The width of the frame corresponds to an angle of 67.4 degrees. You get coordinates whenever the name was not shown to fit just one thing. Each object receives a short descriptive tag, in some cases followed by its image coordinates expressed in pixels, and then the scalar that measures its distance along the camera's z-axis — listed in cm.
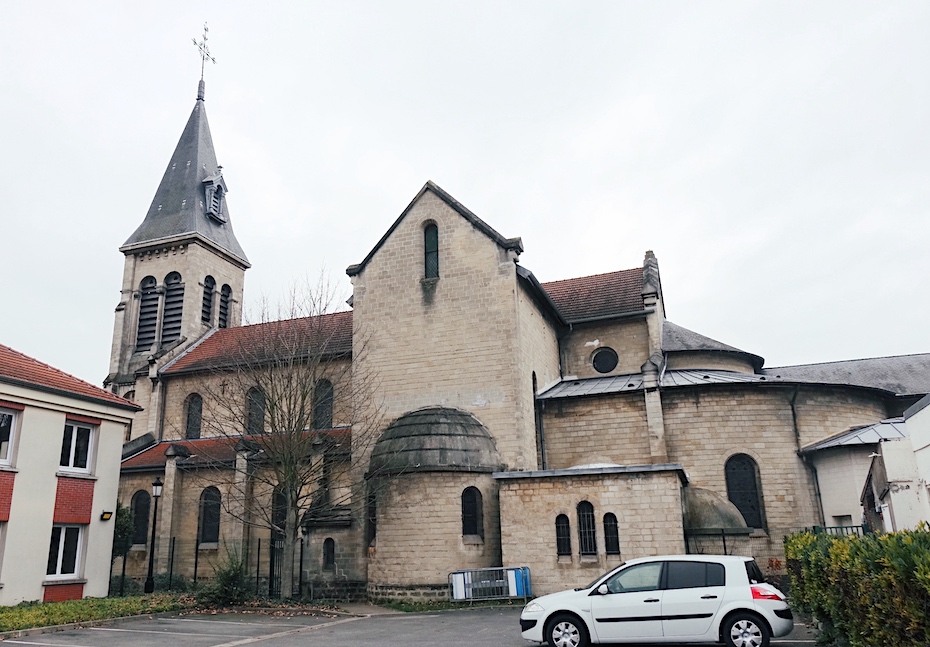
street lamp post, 2209
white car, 1046
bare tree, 2061
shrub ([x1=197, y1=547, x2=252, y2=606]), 1816
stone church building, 1931
